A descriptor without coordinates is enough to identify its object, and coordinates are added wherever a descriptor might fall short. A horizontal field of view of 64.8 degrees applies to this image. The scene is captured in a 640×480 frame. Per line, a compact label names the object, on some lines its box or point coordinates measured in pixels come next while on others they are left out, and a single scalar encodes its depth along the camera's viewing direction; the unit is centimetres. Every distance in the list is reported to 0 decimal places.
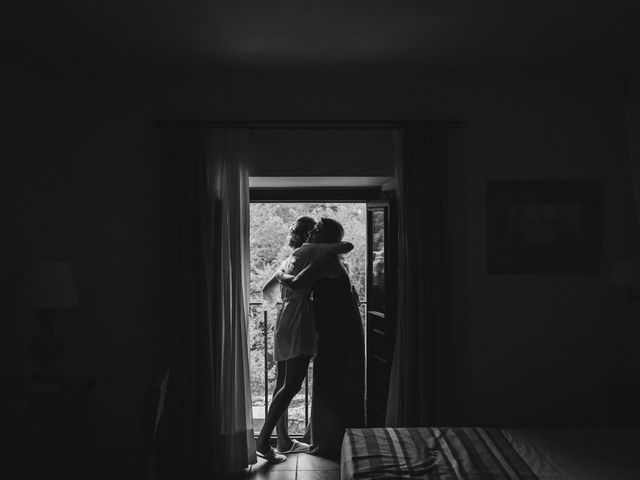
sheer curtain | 303
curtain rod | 310
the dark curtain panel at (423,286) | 308
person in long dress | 333
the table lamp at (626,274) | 290
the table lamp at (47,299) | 257
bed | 194
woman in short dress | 331
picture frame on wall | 325
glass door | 329
